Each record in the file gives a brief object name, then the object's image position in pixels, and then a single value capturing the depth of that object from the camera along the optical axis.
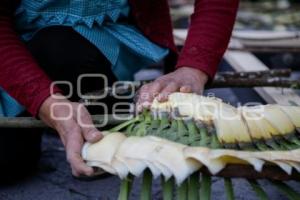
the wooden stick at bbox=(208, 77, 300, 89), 2.14
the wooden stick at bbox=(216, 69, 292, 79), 2.21
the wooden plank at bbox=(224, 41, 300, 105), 2.13
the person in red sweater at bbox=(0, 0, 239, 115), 1.70
